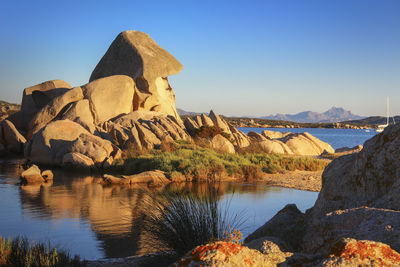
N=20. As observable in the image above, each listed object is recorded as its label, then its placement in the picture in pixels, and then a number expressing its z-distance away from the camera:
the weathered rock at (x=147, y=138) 23.99
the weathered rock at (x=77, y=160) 20.80
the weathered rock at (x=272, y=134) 37.97
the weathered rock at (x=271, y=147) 28.17
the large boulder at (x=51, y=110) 28.92
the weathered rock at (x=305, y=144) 32.81
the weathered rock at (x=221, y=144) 25.18
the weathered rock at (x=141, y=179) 16.59
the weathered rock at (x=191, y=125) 28.41
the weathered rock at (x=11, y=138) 28.39
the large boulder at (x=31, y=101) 33.06
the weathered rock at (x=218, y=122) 29.95
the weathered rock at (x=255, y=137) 30.47
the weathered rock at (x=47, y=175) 17.56
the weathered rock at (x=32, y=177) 16.92
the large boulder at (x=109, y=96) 29.95
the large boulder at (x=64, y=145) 21.86
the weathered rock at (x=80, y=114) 26.82
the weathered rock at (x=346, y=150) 33.37
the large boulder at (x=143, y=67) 34.06
